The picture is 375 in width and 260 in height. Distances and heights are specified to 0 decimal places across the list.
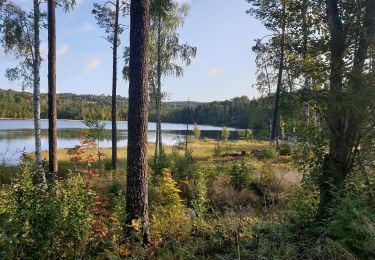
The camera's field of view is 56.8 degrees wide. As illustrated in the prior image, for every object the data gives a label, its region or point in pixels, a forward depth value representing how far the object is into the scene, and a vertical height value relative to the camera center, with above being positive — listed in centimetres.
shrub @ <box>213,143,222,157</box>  2173 -276
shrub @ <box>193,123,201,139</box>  4547 -304
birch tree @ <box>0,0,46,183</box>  1109 +227
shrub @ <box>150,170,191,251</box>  555 -206
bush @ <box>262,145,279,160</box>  1650 -210
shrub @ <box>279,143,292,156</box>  1902 -229
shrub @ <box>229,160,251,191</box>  1095 -218
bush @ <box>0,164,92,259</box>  372 -129
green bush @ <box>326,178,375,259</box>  384 -137
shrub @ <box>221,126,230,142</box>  4066 -274
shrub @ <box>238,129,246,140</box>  4214 -298
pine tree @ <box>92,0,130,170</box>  1664 +369
